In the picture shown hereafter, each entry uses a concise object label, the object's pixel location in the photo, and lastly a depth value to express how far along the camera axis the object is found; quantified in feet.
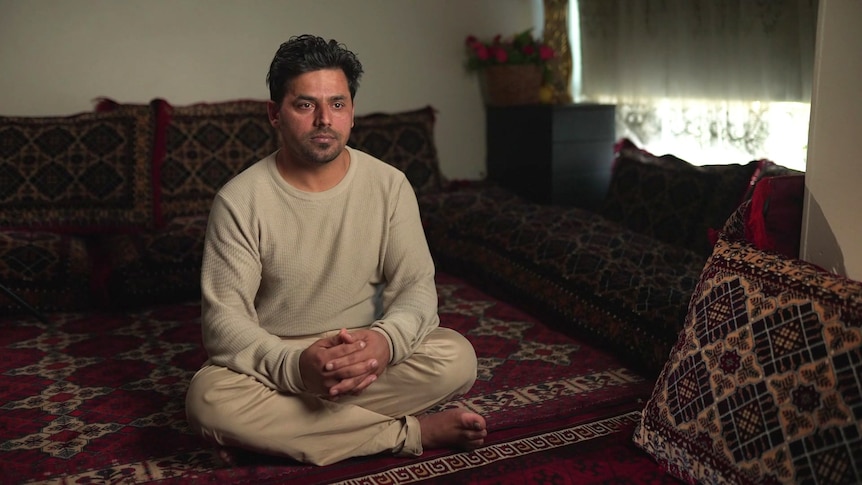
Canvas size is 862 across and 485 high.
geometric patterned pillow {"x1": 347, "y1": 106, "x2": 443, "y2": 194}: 13.99
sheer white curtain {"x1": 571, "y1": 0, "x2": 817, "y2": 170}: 11.14
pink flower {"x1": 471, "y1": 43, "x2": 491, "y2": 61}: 14.92
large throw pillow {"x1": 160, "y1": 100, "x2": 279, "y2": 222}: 12.75
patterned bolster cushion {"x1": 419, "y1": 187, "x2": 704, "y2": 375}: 8.66
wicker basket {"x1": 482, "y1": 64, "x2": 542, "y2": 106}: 14.65
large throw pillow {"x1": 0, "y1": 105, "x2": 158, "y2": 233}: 11.67
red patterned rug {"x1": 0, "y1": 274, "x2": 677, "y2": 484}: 6.33
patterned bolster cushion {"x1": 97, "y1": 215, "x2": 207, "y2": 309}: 10.91
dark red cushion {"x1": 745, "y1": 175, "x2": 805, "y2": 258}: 6.58
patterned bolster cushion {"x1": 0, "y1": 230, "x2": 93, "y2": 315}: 10.52
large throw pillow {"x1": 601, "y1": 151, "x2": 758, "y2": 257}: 10.89
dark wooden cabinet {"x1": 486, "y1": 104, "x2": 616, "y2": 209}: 13.89
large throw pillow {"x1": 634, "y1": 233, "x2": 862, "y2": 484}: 5.09
